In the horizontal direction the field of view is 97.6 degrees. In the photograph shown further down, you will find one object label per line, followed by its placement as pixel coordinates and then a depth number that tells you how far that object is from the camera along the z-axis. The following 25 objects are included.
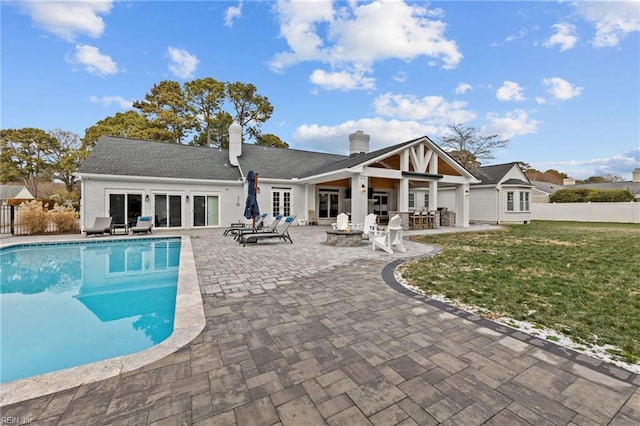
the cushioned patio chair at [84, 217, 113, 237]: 11.37
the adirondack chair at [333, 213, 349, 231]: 9.80
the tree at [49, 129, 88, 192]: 31.38
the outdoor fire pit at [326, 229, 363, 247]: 9.36
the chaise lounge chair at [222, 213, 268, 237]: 11.41
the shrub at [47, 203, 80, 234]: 12.44
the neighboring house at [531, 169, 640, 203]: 31.82
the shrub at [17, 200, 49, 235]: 11.95
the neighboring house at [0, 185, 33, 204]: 34.41
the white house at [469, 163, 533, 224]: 20.28
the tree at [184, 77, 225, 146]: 26.05
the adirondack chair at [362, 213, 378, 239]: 9.99
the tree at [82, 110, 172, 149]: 24.33
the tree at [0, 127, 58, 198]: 29.69
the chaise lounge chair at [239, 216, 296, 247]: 9.41
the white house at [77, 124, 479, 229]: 13.55
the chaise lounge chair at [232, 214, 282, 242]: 10.50
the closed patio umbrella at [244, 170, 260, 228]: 10.92
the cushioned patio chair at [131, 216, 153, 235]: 12.27
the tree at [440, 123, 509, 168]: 24.23
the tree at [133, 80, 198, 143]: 25.31
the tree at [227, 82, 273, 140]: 27.27
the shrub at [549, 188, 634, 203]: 24.25
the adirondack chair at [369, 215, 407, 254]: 8.16
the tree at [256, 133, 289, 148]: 29.12
